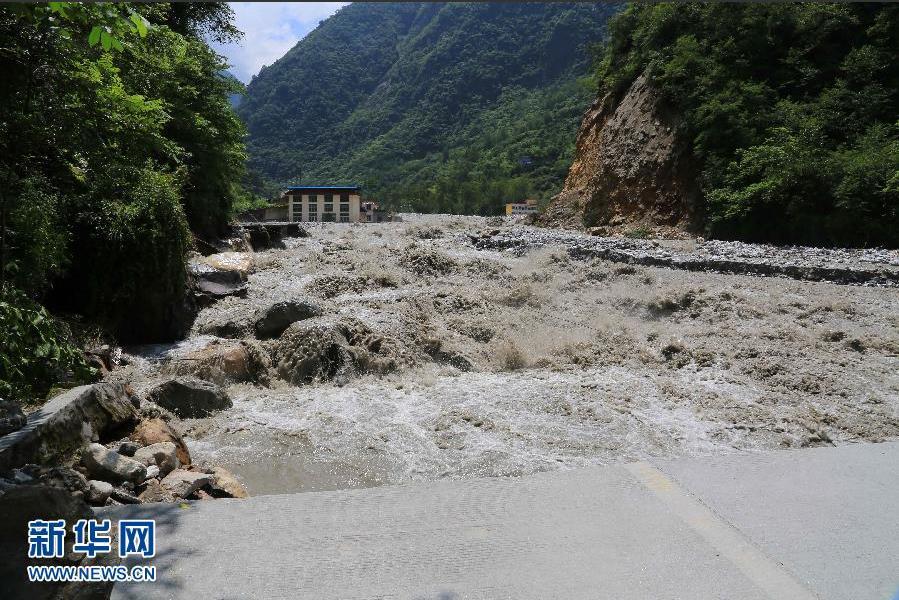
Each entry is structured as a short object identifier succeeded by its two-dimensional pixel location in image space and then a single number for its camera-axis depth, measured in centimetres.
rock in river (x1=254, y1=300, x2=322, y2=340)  834
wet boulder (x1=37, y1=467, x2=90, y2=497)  288
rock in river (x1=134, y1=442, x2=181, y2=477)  371
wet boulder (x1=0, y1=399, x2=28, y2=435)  322
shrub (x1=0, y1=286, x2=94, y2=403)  408
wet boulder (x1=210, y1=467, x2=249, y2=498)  361
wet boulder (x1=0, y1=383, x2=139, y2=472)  310
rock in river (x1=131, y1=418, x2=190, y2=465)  415
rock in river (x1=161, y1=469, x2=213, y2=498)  342
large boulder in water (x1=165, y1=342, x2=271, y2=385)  677
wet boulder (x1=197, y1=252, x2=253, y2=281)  1095
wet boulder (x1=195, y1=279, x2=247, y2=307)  995
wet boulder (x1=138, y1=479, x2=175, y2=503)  326
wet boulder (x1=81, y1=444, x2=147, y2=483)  333
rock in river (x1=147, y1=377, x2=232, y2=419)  537
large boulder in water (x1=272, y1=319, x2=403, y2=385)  718
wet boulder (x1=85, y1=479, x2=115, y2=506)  296
